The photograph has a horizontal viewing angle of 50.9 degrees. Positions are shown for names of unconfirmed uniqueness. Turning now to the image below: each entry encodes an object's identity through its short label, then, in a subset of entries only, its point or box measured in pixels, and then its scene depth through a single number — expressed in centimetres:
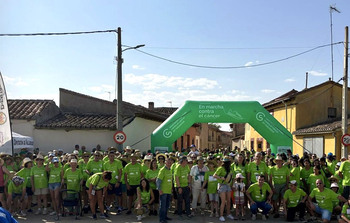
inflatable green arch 1622
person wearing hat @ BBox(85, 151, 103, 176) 1105
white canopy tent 1557
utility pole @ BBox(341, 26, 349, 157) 1633
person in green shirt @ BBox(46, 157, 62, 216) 1043
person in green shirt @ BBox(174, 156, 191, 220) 1024
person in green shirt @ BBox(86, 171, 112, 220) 985
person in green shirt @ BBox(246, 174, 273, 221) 1016
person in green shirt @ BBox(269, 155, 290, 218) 1066
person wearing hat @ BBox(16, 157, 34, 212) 1057
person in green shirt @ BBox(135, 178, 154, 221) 1019
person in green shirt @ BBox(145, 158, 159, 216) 1056
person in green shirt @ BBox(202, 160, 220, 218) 1056
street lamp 1580
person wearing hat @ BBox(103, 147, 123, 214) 1101
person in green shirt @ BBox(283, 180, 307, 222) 991
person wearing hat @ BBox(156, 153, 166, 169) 1127
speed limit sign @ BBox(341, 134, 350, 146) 1527
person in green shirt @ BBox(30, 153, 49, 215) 1057
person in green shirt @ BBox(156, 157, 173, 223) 960
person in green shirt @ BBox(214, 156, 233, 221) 1018
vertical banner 1223
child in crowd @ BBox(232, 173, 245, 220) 1029
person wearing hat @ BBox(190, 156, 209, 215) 1079
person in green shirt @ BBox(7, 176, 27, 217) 1027
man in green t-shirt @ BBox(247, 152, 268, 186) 1077
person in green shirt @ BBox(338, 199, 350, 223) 872
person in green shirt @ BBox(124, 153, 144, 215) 1081
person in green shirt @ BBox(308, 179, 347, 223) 950
